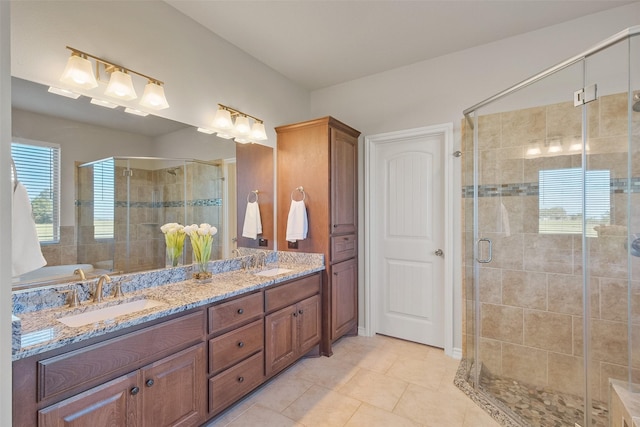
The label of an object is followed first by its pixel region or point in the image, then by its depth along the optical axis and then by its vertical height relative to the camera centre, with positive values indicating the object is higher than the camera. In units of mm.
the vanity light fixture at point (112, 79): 1569 +746
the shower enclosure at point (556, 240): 1856 -195
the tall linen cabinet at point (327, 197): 2715 +148
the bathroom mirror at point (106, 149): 1517 +396
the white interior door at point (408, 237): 2865 -237
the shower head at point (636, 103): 1778 +645
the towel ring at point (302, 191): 2815 +205
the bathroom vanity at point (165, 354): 1146 -686
